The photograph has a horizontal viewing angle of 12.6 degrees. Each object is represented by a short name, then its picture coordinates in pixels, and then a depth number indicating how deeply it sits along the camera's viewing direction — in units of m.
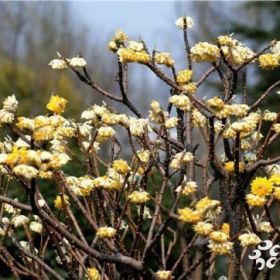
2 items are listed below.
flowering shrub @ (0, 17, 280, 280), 2.02
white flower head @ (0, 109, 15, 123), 2.05
